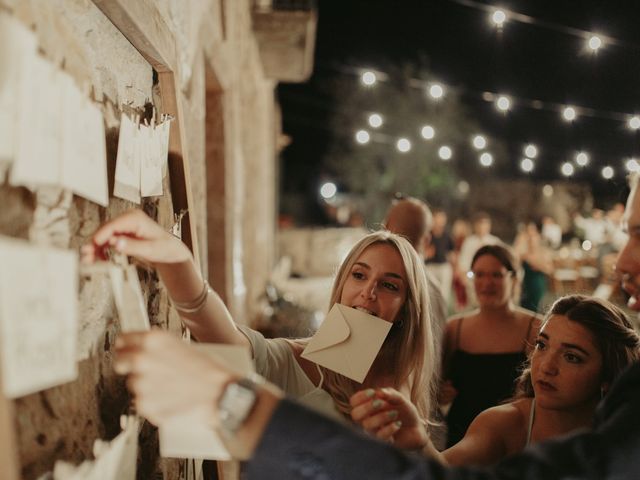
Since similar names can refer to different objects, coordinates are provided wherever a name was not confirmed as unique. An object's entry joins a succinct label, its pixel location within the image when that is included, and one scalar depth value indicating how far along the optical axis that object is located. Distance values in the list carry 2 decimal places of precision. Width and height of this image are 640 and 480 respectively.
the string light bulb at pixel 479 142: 9.34
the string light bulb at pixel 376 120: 10.07
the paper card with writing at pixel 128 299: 1.00
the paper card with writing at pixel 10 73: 0.76
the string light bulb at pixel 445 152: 9.77
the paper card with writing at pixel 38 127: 0.81
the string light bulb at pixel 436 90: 6.42
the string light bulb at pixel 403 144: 9.70
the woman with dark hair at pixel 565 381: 1.60
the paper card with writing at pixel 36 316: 0.73
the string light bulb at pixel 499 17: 4.91
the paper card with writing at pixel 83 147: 0.94
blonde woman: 1.36
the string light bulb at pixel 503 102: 6.69
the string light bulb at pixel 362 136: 9.66
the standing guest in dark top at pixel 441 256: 6.57
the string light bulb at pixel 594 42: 4.56
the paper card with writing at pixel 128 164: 1.21
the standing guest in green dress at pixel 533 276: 5.95
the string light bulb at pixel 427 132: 8.38
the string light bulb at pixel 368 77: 6.68
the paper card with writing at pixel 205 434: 0.98
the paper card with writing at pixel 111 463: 1.04
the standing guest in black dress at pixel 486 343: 2.55
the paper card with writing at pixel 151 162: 1.36
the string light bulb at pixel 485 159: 10.95
